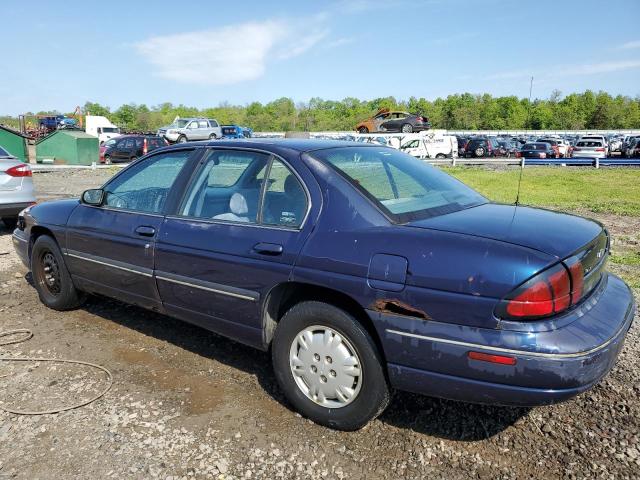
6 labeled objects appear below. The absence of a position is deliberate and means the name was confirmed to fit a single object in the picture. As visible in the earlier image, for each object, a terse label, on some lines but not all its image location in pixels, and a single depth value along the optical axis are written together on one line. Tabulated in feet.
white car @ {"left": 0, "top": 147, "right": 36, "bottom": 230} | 25.45
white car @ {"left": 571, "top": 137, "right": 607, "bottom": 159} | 97.76
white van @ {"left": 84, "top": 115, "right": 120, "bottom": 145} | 140.15
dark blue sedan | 7.74
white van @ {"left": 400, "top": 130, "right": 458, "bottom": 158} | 96.43
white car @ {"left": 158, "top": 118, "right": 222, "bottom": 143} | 105.50
